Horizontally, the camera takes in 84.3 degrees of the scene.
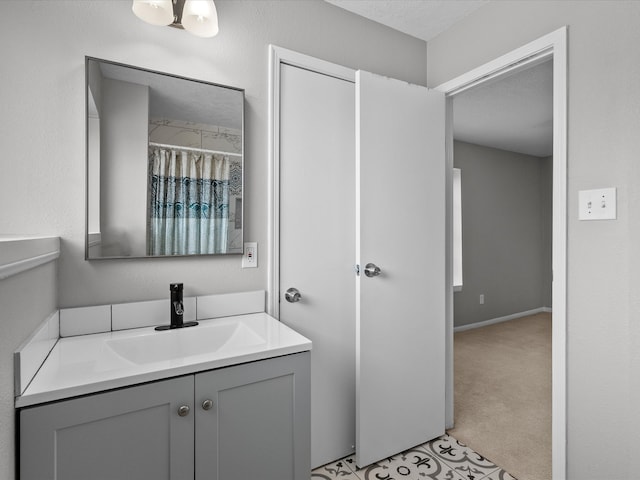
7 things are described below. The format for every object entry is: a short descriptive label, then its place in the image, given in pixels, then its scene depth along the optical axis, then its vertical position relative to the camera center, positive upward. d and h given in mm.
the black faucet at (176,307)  1395 -268
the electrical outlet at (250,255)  1632 -73
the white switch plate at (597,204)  1366 +142
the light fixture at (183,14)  1323 +873
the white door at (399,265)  1732 -137
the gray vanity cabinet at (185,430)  864 -529
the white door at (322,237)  1713 +12
